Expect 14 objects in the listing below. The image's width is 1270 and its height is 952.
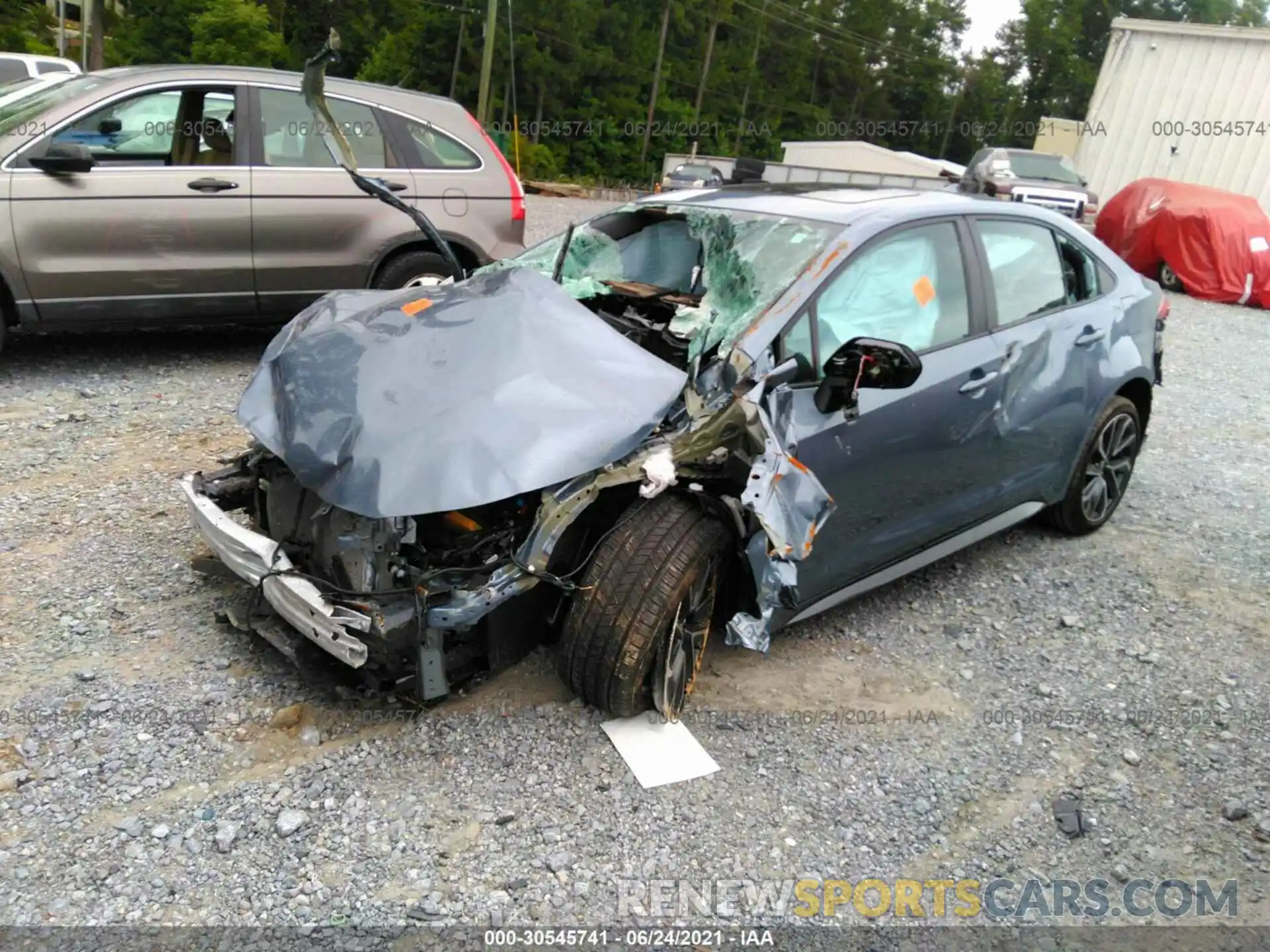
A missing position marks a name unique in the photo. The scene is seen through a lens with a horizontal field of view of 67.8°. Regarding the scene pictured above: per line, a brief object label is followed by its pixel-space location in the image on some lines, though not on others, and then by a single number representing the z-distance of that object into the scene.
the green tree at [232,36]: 25.55
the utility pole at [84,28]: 20.58
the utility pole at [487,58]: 23.62
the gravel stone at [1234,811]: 2.83
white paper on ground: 2.80
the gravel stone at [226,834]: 2.40
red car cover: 12.73
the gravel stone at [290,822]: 2.47
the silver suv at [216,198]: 5.14
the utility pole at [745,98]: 48.06
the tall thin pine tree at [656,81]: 41.50
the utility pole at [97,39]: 22.30
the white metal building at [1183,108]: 15.10
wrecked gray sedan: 2.70
